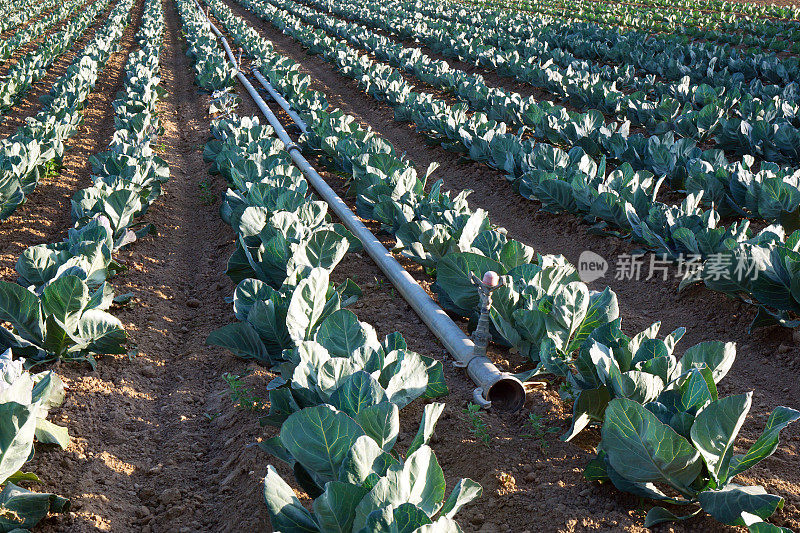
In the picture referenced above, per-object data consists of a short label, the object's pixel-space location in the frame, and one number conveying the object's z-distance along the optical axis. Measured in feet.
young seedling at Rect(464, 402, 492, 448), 9.85
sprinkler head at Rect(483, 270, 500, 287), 10.45
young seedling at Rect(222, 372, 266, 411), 10.75
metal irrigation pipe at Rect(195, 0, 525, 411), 10.77
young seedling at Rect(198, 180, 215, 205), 21.79
